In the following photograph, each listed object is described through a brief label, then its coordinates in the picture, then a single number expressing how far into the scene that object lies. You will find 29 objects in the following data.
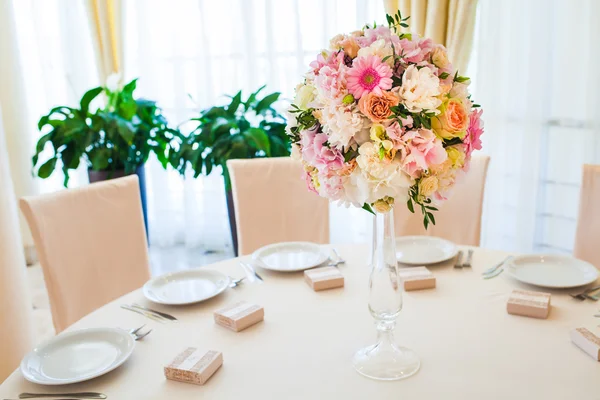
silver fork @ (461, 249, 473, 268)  1.76
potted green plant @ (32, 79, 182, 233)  3.41
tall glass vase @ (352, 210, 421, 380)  1.22
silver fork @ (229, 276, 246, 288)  1.68
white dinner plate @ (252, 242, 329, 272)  1.78
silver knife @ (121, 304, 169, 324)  1.49
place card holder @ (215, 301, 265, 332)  1.41
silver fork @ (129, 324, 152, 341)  1.39
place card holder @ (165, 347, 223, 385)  1.19
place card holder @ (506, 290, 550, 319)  1.41
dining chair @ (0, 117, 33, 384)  2.10
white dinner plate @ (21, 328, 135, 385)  1.22
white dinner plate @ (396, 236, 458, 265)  1.78
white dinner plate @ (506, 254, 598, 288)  1.59
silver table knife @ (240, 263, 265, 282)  1.75
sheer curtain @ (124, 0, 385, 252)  3.51
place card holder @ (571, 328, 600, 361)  1.22
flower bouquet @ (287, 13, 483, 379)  1.08
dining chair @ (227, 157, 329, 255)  2.37
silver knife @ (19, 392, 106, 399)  1.17
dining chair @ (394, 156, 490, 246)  2.34
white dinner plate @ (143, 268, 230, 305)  1.58
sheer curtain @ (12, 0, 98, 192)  4.04
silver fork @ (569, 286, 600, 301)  1.52
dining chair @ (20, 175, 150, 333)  1.86
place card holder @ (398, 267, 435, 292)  1.61
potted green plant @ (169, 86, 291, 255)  3.28
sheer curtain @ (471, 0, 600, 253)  2.79
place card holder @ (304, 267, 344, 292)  1.63
